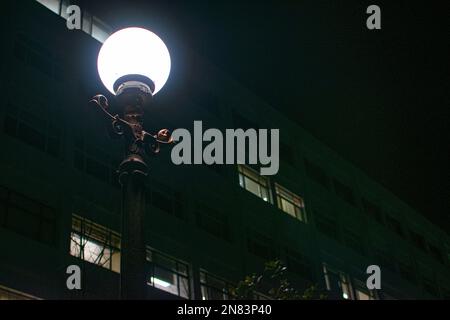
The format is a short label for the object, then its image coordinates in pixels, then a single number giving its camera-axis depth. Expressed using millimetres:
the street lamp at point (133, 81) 6285
